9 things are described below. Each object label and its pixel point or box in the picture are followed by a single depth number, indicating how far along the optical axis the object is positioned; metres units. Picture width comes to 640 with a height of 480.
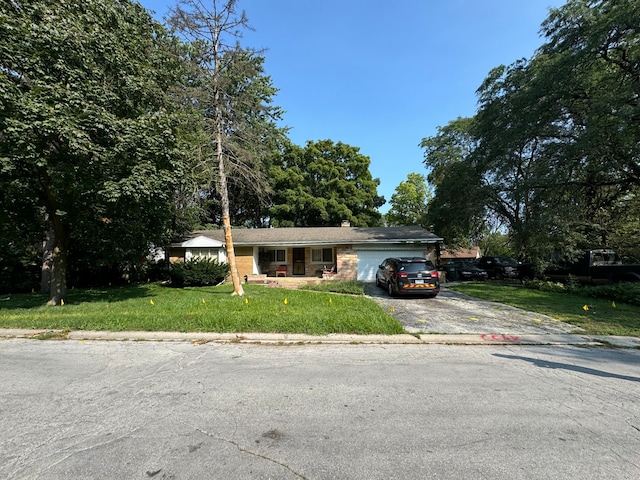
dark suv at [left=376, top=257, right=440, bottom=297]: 12.70
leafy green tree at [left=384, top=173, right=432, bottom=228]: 42.16
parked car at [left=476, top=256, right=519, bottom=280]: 23.05
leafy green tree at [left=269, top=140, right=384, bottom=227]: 31.59
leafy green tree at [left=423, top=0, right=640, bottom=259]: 13.47
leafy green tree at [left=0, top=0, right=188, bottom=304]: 8.26
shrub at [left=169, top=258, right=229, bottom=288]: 16.91
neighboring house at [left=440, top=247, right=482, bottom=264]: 42.78
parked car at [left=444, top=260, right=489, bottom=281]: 21.61
